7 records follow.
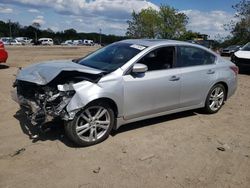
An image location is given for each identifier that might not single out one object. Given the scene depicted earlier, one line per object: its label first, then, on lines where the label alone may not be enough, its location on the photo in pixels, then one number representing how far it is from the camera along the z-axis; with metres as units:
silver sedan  3.04
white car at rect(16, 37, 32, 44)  45.38
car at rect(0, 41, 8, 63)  7.95
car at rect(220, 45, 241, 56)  18.72
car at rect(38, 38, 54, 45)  44.21
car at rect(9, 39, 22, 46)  40.19
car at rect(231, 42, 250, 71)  9.30
